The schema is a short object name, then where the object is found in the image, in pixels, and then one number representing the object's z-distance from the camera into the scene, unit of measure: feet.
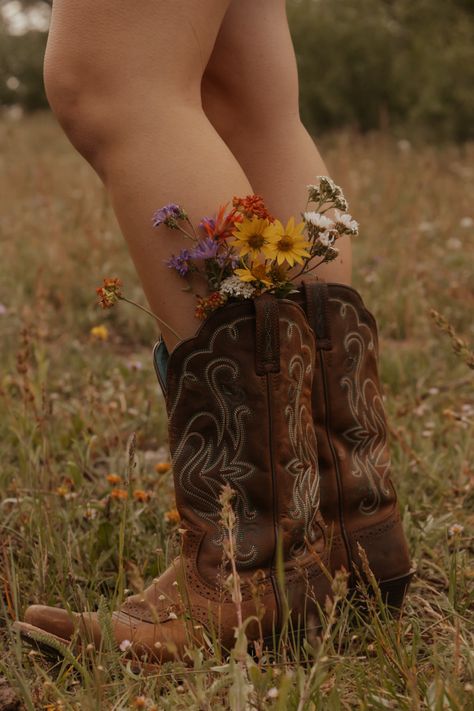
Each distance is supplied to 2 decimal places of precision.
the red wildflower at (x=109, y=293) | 6.29
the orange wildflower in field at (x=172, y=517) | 7.07
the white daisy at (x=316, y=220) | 6.29
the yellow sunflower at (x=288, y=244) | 6.19
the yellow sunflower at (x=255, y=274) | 6.24
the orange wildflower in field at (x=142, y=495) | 7.20
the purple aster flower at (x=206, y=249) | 6.22
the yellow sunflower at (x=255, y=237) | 6.18
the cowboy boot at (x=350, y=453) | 6.65
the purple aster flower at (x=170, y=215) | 6.18
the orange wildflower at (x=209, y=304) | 6.26
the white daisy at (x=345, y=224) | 6.36
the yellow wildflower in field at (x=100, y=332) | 8.56
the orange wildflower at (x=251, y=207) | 6.17
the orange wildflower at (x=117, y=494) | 7.05
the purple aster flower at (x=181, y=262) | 6.24
